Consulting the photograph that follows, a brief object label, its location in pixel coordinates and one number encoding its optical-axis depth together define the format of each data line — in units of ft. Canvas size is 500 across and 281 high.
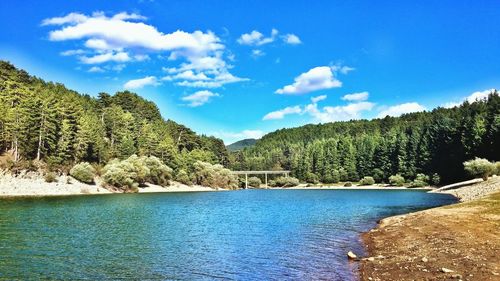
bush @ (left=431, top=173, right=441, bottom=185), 510.05
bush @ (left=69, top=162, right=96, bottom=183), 393.09
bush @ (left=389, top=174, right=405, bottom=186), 585.22
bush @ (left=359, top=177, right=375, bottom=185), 634.43
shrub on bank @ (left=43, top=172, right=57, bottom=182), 359.87
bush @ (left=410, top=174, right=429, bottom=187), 535.19
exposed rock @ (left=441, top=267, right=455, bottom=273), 73.94
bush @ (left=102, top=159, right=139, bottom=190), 416.77
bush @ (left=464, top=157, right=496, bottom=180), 359.87
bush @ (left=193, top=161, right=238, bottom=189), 572.92
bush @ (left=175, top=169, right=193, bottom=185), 542.98
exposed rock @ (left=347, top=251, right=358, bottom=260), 99.73
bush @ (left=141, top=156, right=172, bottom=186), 481.87
